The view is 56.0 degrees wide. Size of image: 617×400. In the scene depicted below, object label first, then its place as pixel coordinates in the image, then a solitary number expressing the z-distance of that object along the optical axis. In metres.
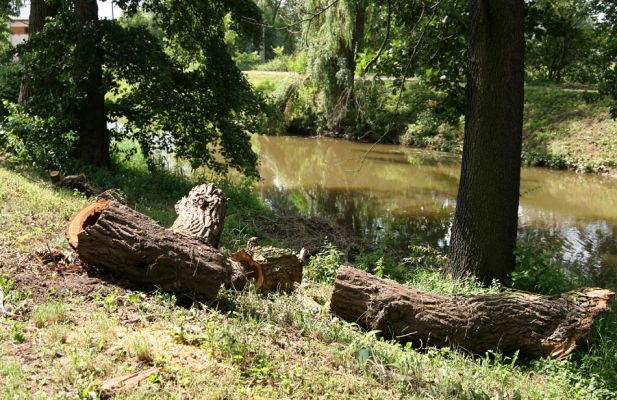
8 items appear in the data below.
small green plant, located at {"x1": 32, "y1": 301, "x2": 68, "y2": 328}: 4.41
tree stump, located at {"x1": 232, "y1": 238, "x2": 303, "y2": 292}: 6.07
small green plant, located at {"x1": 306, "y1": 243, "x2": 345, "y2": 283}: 7.63
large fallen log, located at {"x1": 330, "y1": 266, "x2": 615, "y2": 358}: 5.51
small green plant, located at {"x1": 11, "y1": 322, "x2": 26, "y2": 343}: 4.11
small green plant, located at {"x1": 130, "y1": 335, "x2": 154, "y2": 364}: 4.05
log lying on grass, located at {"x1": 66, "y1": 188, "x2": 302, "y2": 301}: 5.21
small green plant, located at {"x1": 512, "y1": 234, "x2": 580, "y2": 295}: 7.08
